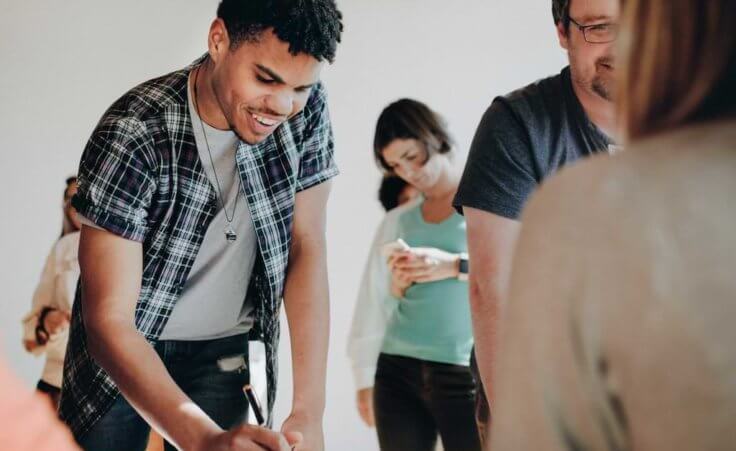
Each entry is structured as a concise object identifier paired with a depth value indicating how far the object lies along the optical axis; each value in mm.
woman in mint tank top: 2566
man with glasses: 1466
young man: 1512
